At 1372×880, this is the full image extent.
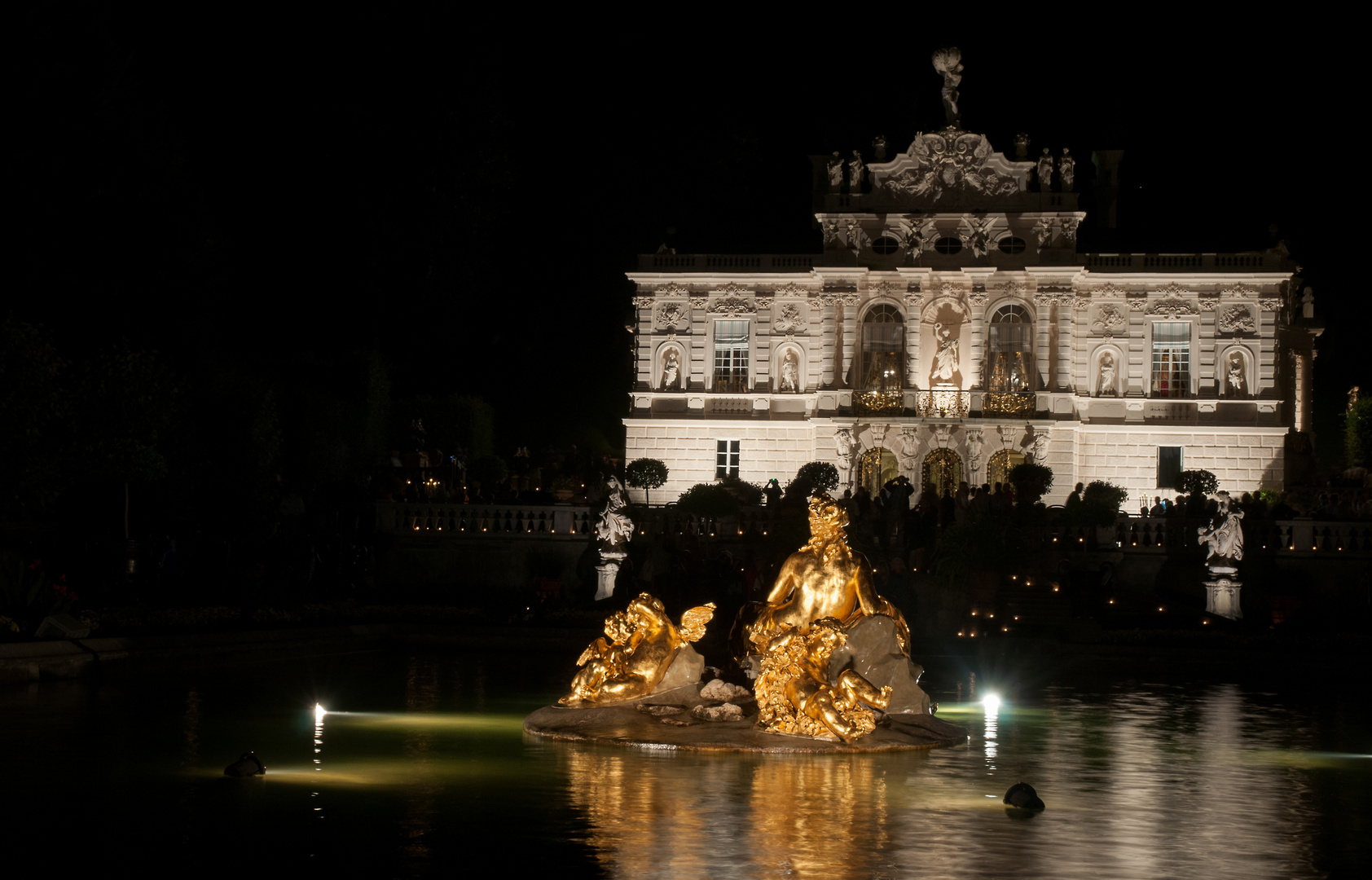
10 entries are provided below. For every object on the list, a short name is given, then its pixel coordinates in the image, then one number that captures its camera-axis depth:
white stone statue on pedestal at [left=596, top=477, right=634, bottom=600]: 27.12
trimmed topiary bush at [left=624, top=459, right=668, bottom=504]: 41.22
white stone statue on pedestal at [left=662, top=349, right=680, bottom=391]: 44.31
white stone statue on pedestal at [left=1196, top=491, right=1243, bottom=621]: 25.23
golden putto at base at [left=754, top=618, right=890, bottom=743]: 12.82
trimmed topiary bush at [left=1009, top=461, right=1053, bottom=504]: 37.06
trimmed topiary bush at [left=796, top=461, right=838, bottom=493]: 36.52
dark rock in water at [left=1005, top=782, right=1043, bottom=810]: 10.66
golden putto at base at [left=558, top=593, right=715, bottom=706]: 13.98
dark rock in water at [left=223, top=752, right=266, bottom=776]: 11.60
